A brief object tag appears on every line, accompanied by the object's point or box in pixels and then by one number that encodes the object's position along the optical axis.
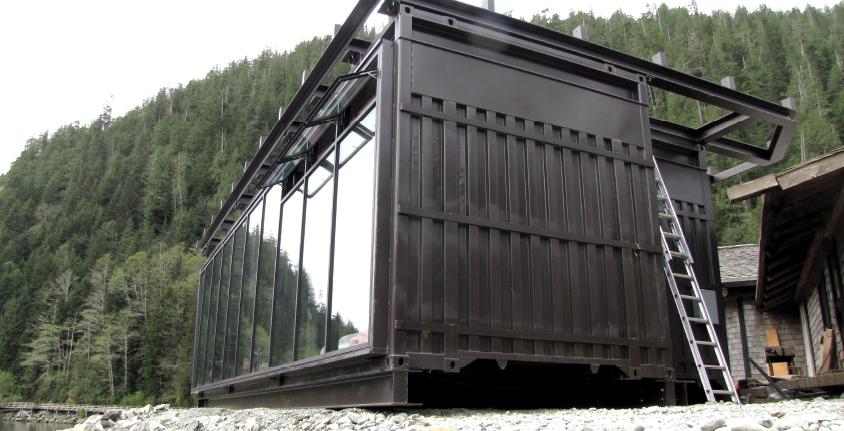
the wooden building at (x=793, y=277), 6.62
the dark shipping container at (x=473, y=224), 5.15
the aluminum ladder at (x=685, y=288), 6.03
